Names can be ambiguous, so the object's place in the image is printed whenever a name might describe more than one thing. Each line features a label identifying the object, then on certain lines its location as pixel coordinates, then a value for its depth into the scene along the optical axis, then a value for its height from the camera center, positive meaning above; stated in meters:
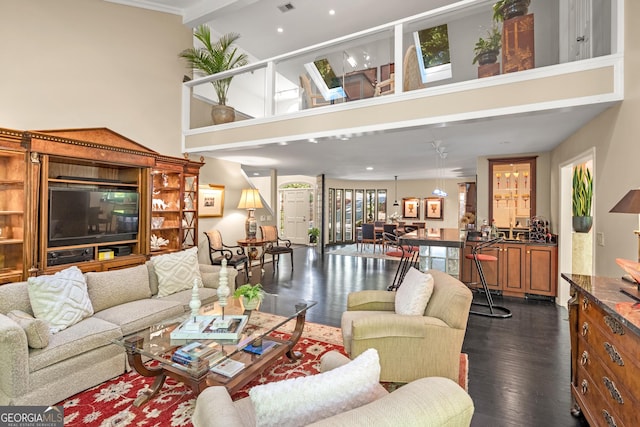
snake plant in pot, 3.65 +0.23
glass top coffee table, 2.00 -0.96
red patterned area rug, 2.02 -1.36
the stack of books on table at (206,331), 2.27 -0.88
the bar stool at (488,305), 4.07 -1.25
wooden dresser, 1.37 -0.71
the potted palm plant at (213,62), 5.28 +2.71
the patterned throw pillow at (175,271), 3.50 -0.67
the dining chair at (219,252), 5.72 -0.74
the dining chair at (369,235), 9.70 -0.57
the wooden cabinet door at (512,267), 4.91 -0.79
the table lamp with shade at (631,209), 1.70 +0.07
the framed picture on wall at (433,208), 11.38 +0.38
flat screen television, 3.66 -0.01
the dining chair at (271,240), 6.78 -0.55
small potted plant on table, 2.72 -0.71
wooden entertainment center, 3.32 +0.18
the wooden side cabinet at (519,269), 4.71 -0.82
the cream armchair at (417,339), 2.27 -0.92
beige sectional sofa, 1.98 -0.95
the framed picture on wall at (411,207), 11.76 +0.42
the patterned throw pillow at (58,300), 2.44 -0.71
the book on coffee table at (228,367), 2.07 -1.07
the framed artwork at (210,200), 5.86 +0.31
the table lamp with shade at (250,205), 6.55 +0.25
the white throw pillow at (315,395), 0.94 -0.58
